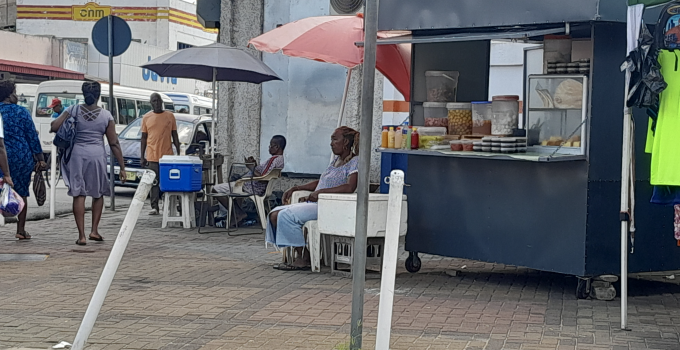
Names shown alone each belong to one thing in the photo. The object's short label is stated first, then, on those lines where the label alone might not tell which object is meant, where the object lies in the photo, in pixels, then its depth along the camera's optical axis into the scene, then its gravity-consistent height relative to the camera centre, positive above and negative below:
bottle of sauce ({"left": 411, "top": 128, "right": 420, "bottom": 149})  8.29 -0.02
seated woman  8.64 -0.62
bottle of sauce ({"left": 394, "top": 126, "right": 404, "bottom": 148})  8.37 +0.00
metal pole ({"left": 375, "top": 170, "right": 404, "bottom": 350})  4.98 -0.64
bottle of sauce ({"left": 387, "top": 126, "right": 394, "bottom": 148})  8.42 -0.01
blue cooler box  12.13 -0.53
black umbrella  11.85 +0.84
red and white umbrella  10.05 +0.94
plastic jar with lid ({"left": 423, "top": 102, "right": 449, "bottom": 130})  8.66 +0.22
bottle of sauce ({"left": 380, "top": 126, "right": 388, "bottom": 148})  8.51 -0.01
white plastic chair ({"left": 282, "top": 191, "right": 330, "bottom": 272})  8.72 -1.01
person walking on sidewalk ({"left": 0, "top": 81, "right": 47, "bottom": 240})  10.38 -0.11
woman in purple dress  10.46 -0.29
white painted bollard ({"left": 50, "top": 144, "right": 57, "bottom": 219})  12.66 -0.66
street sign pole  14.12 +0.69
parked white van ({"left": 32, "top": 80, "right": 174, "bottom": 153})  23.58 +0.73
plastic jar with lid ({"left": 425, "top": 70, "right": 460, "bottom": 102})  8.80 +0.48
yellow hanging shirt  5.95 +0.07
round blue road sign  14.30 +1.41
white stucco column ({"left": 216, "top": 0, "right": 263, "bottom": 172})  13.59 +0.48
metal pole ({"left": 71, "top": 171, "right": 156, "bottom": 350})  5.43 -0.78
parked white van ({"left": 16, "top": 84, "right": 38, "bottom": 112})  26.25 +0.94
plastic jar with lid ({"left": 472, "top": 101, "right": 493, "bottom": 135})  8.13 +0.18
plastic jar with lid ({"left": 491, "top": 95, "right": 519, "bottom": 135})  7.84 +0.20
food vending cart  7.23 -0.20
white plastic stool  12.38 -0.99
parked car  16.34 -0.12
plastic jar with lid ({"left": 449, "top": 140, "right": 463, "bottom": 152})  7.97 -0.06
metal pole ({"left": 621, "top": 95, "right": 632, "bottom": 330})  6.32 -0.34
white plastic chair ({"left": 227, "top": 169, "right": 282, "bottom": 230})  11.73 -0.73
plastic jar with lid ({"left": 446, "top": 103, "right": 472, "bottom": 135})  8.43 +0.17
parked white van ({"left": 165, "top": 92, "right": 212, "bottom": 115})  28.90 +0.87
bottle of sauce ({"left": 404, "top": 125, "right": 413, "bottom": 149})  8.30 -0.01
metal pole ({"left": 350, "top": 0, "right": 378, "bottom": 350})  5.21 -0.19
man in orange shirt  13.73 -0.05
